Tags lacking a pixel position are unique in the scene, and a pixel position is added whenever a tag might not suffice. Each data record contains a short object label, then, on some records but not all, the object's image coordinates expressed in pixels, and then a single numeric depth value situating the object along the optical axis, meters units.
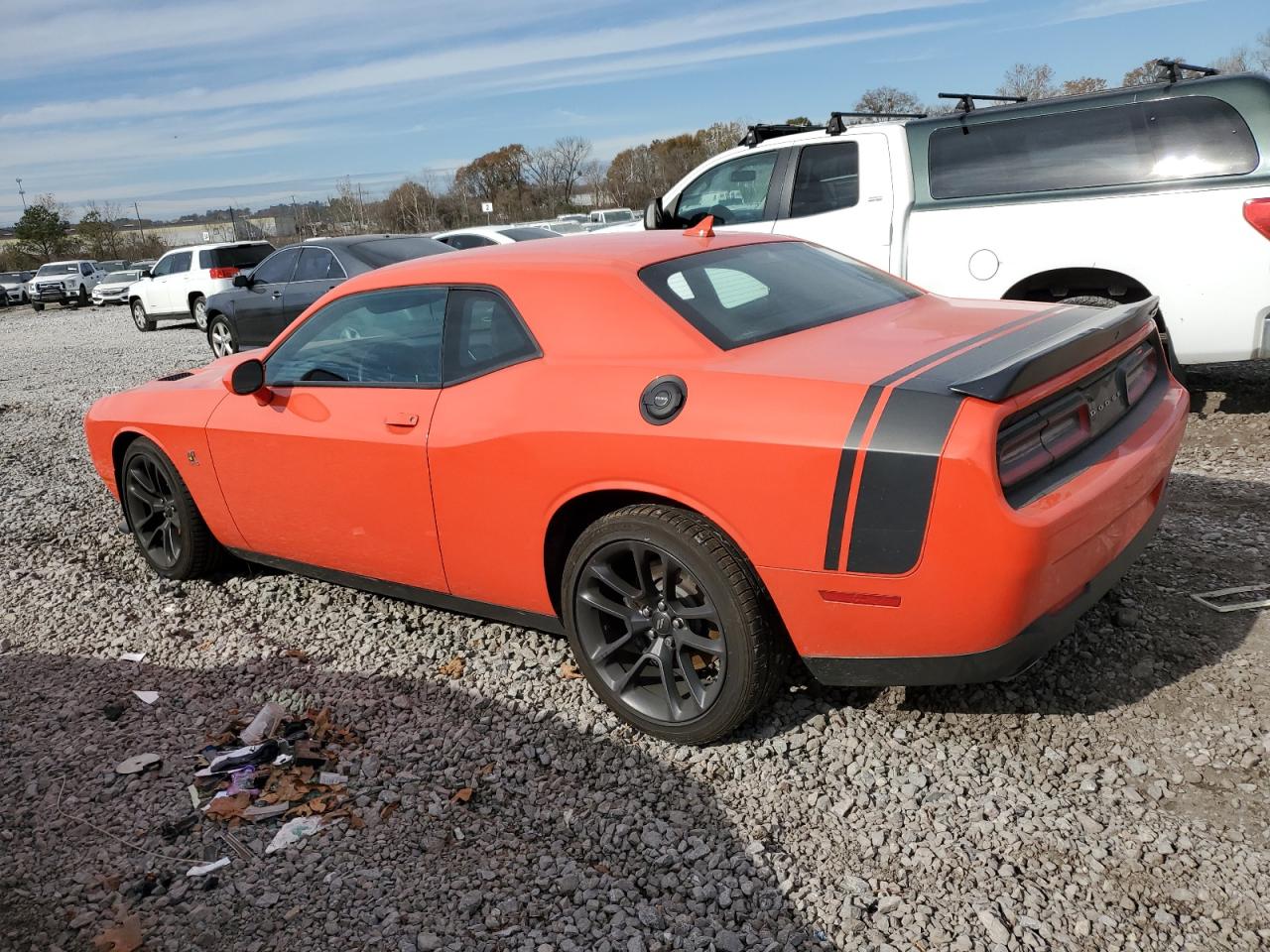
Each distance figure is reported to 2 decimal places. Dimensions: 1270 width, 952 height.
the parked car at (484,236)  17.31
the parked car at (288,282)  11.27
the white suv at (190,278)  18.38
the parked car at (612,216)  35.00
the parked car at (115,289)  30.02
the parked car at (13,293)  35.38
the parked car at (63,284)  31.59
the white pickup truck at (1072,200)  5.68
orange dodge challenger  2.61
